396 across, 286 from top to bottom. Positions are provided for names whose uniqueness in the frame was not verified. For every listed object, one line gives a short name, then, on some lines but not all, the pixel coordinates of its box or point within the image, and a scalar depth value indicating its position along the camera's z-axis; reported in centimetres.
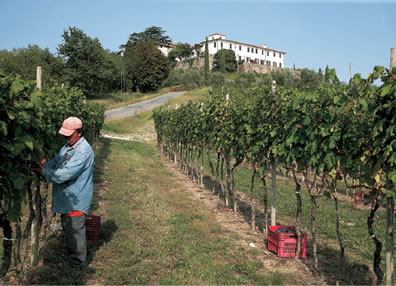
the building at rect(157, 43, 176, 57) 9092
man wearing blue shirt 435
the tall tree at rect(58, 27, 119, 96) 4972
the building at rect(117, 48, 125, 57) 9346
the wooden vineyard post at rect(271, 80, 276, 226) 609
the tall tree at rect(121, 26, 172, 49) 8591
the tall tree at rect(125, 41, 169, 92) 6069
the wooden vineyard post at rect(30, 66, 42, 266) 474
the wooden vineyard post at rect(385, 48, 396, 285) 364
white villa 8194
